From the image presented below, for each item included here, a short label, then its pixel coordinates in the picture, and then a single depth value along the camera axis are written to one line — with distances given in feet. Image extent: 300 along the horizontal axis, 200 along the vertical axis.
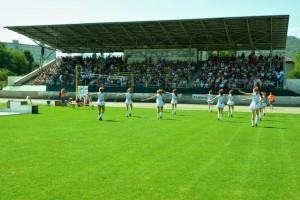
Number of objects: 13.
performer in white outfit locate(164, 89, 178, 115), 95.76
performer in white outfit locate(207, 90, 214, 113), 100.72
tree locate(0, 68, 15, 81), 321.36
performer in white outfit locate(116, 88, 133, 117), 88.27
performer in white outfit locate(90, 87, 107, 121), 75.33
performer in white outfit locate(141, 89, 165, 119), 83.15
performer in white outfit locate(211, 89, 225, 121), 81.13
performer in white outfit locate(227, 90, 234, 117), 90.07
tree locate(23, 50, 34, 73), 505.91
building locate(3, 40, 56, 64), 606.14
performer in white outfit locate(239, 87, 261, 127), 66.90
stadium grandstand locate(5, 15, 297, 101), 155.12
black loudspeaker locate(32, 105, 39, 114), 91.08
